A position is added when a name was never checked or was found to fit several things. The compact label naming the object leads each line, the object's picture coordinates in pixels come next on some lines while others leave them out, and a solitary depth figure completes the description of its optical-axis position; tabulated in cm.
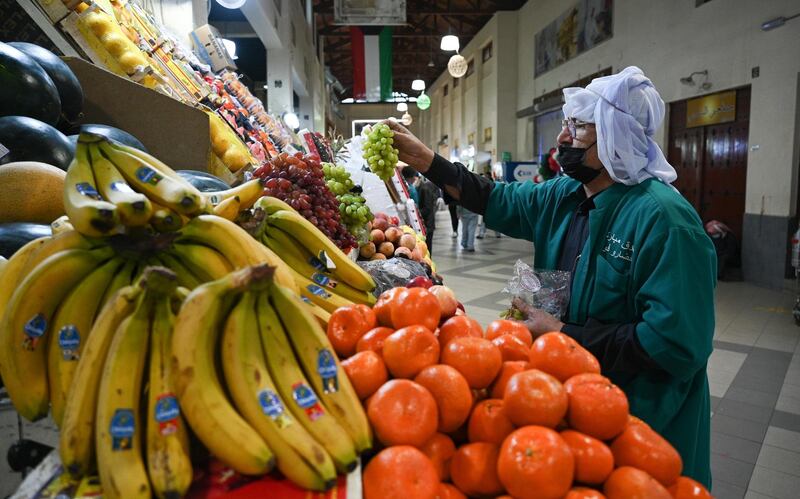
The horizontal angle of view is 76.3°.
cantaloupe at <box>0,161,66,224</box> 205
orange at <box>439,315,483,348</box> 133
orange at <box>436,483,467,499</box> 103
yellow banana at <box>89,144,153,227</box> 111
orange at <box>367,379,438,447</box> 104
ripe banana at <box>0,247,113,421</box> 112
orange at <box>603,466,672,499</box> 96
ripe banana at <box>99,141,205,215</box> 121
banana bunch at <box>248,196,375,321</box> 175
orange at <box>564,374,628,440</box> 105
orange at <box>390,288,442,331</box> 133
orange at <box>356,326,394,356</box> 127
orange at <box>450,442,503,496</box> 104
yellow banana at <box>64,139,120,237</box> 108
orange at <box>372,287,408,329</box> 140
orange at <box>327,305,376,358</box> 133
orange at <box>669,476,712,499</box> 105
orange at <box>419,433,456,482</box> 109
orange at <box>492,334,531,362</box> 133
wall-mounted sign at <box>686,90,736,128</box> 900
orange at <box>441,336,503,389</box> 118
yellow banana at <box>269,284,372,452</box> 105
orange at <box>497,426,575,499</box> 94
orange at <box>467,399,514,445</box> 109
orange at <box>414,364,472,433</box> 110
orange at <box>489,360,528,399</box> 121
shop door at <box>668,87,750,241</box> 895
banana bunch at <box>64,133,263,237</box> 110
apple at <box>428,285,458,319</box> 161
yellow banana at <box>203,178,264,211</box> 163
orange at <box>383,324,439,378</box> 117
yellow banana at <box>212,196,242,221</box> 152
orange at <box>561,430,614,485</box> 101
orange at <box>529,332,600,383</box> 120
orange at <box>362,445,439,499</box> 95
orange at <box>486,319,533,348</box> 144
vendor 175
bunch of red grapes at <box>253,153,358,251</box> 252
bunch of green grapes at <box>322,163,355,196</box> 331
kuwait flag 1466
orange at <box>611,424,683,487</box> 104
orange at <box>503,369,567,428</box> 104
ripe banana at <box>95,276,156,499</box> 90
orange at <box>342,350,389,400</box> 115
